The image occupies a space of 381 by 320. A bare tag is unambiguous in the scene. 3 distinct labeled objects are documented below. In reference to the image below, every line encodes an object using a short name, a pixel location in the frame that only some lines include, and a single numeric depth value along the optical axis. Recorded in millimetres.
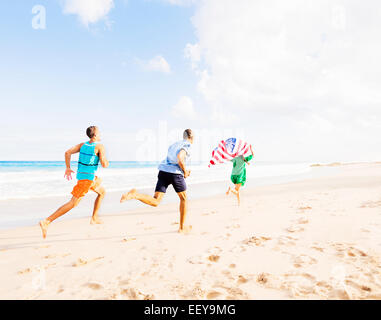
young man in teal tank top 5207
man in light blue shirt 5040
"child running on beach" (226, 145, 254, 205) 9070
